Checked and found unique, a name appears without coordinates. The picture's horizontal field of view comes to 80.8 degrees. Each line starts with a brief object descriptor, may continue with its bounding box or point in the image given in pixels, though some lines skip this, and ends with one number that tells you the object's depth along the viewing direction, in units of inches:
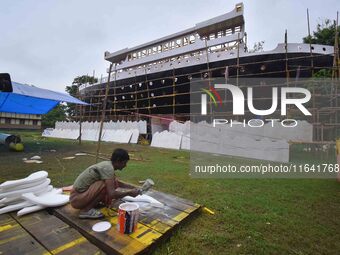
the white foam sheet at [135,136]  599.7
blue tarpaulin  372.8
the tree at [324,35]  550.0
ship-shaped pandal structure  461.7
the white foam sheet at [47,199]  110.2
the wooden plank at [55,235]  79.1
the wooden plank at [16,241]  76.2
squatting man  99.5
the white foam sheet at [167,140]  491.0
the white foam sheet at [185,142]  471.4
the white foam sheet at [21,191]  109.1
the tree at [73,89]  1356.5
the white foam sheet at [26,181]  109.2
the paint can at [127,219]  87.5
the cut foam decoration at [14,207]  105.5
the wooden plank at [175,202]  121.7
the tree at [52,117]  1250.6
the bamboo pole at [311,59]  436.5
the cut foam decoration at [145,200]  122.2
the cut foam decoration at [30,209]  103.9
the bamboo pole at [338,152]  222.6
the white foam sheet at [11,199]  108.5
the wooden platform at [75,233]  78.6
